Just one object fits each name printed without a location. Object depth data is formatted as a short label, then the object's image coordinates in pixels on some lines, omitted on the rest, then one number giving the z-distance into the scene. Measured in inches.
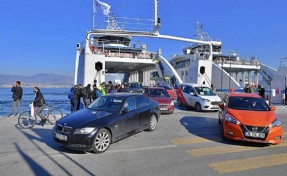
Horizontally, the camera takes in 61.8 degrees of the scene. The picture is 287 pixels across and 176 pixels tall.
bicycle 356.5
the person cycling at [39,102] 363.3
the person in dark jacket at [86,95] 463.2
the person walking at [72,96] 464.4
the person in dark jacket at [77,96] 460.1
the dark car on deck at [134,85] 1091.3
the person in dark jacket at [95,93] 479.2
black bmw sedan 230.4
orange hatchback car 260.4
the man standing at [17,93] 444.1
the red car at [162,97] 506.0
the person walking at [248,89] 727.9
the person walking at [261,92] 718.5
